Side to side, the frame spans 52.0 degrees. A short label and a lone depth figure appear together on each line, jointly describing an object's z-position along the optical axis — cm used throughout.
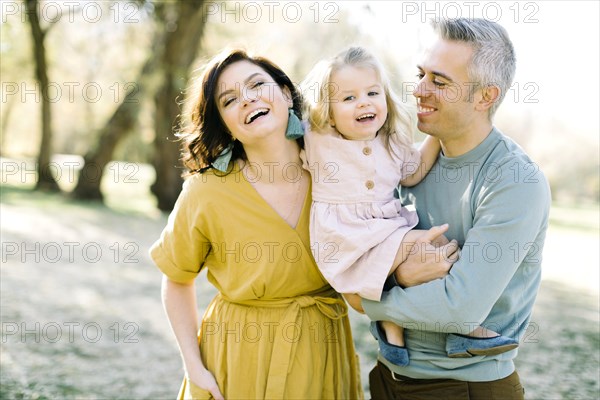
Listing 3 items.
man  194
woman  219
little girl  217
